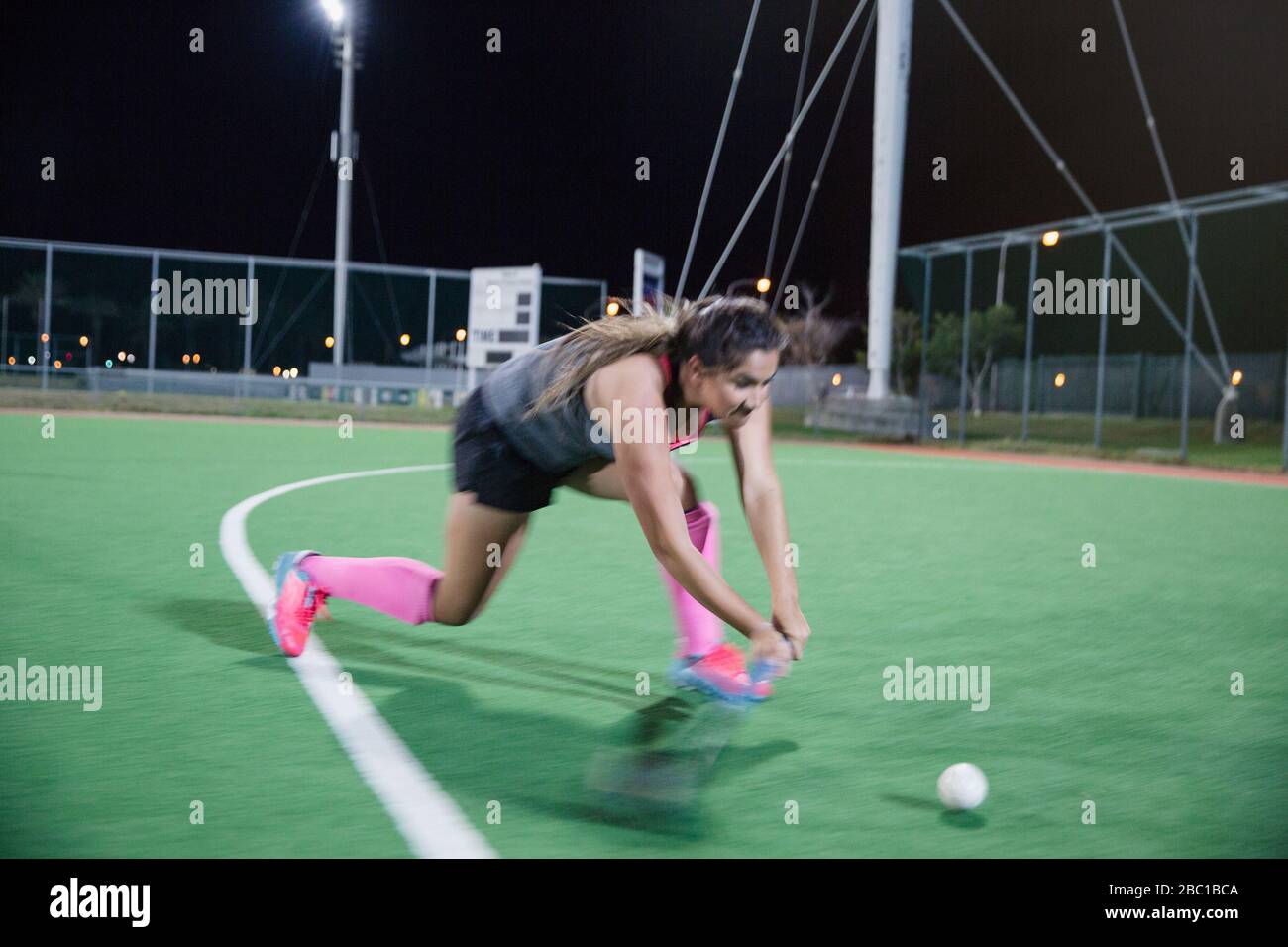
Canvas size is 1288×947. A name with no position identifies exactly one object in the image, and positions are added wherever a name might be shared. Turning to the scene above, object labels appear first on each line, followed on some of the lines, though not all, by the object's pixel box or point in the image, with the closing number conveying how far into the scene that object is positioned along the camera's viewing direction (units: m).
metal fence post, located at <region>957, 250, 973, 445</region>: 23.73
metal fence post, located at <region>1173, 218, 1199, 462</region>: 19.94
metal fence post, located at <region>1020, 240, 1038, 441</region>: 24.20
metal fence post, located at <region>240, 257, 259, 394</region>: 30.89
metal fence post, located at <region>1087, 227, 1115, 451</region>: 22.08
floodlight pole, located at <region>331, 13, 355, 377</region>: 28.97
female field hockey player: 3.24
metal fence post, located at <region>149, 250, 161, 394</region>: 29.70
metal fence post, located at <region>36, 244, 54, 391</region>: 26.20
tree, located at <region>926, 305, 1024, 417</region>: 37.81
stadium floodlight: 29.80
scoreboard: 28.83
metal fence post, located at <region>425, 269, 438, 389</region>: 32.78
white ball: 3.01
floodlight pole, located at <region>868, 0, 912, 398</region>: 24.73
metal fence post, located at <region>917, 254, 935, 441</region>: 24.33
